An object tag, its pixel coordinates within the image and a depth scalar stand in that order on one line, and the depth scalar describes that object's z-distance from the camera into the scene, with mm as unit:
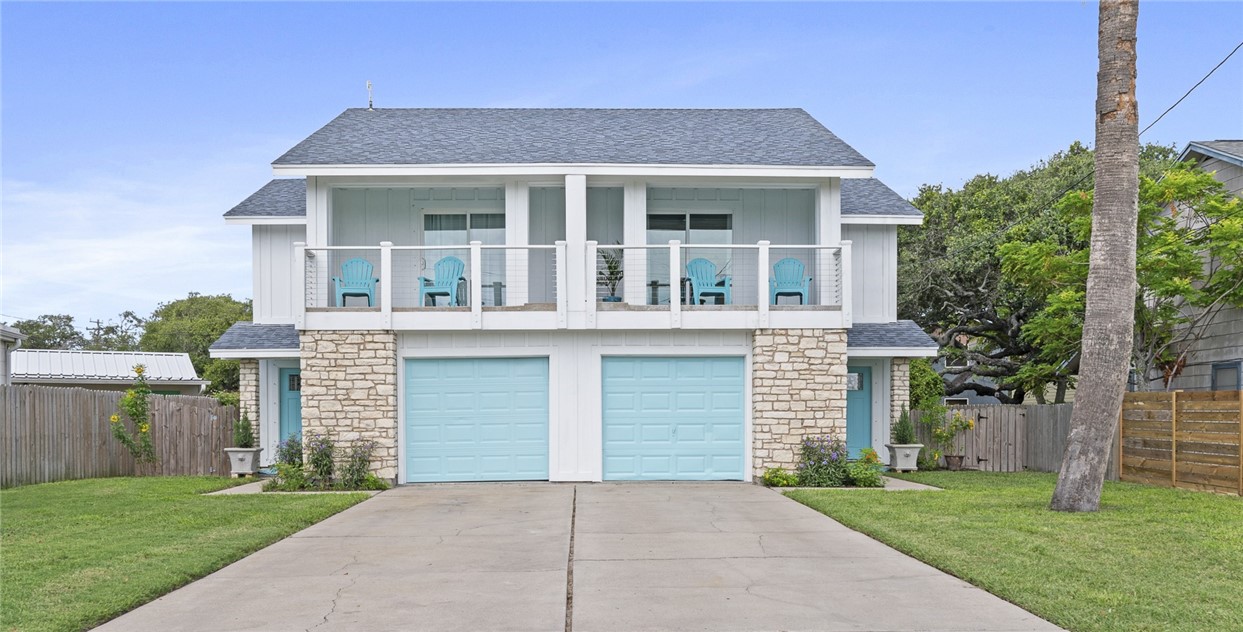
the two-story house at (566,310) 16031
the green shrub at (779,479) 15766
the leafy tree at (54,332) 58022
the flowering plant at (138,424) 18172
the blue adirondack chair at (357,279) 16984
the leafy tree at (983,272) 25812
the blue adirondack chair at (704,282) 17078
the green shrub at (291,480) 15477
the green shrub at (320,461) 15602
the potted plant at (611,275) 17578
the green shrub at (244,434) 17844
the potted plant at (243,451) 17812
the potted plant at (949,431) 19047
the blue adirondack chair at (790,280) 17141
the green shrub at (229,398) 25891
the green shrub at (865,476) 15477
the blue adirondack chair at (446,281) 16734
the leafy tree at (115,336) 60844
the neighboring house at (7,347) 21212
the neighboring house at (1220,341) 18219
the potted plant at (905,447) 18156
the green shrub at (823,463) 15711
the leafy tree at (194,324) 52844
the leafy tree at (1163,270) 17641
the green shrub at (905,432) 18219
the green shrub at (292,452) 16094
